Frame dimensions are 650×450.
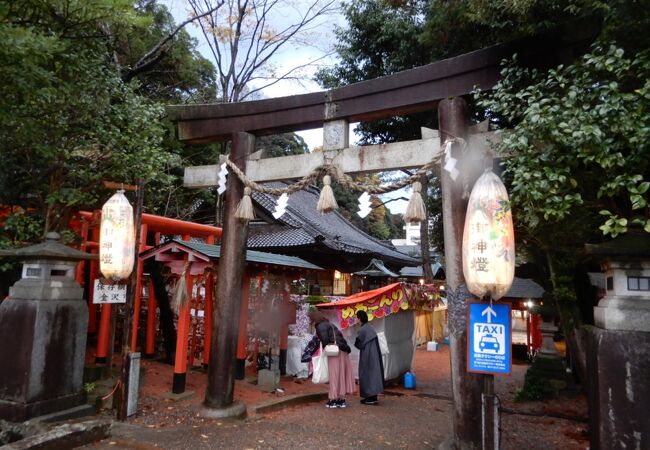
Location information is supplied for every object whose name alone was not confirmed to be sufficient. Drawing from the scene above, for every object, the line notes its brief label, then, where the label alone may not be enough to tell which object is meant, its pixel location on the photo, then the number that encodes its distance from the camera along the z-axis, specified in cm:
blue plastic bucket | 1102
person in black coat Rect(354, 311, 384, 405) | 902
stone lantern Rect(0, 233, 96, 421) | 625
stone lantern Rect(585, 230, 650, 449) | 391
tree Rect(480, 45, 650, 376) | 362
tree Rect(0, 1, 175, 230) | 593
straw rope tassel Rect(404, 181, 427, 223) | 555
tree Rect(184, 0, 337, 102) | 1903
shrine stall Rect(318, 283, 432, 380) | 1036
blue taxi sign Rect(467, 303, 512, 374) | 428
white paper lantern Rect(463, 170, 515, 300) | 424
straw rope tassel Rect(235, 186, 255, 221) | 678
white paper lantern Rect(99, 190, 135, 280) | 652
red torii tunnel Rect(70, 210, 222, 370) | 912
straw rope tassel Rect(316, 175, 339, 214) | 585
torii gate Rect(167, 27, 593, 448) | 530
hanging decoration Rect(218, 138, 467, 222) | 555
